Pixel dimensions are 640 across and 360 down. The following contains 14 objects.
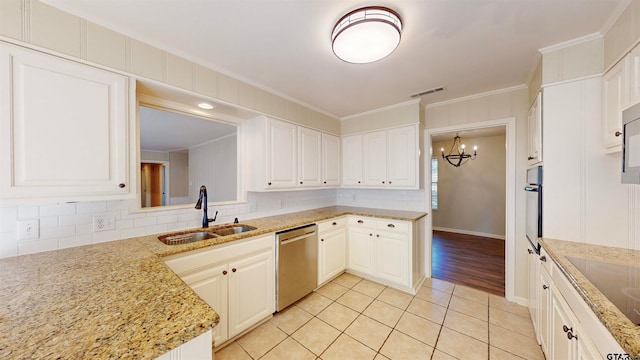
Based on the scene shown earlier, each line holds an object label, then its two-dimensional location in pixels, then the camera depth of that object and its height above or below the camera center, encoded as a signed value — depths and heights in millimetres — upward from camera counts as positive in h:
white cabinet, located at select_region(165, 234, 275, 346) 1624 -832
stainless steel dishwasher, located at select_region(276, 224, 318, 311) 2225 -919
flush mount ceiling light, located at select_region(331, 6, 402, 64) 1316 +905
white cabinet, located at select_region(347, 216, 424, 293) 2664 -939
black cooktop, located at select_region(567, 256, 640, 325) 873 -493
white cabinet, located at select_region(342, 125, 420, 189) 2916 +284
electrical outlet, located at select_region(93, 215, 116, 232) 1631 -328
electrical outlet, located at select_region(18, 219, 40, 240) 1376 -320
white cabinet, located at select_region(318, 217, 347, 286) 2711 -911
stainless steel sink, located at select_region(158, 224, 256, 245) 1936 -524
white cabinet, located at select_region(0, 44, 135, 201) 1166 +286
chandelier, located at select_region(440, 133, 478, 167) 5293 +637
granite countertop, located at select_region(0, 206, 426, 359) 619 -472
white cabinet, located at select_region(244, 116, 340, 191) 2520 +286
